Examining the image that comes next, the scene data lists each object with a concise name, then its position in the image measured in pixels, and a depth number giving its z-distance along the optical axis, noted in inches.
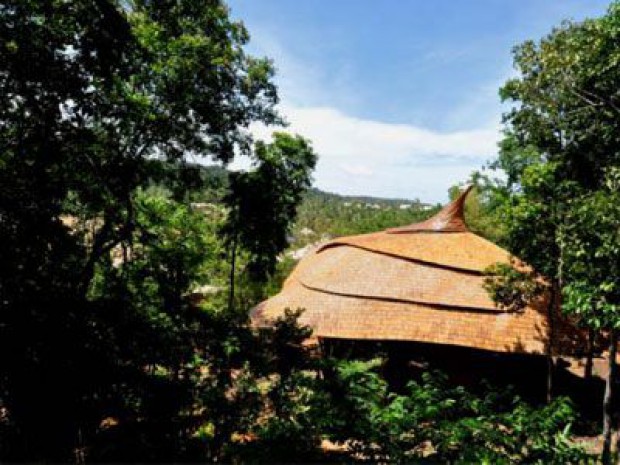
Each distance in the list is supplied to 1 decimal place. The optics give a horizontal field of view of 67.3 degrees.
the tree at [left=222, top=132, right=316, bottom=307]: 829.2
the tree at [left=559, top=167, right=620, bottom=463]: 389.7
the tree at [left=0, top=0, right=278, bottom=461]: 267.4
